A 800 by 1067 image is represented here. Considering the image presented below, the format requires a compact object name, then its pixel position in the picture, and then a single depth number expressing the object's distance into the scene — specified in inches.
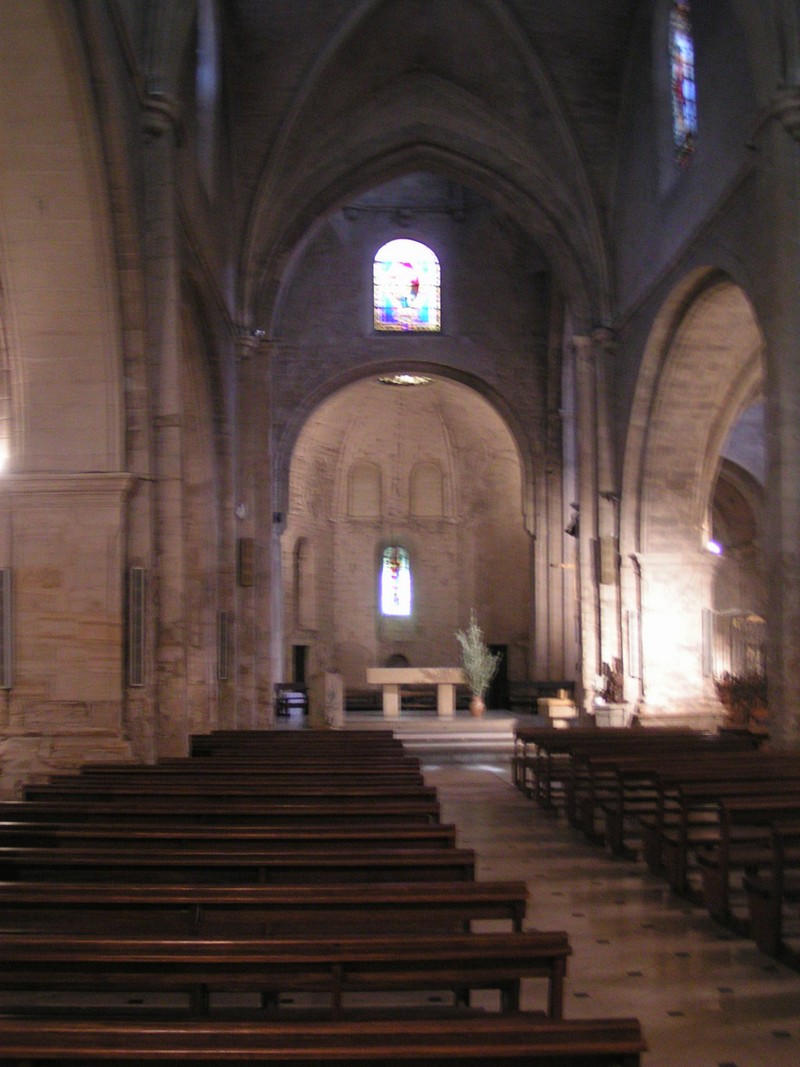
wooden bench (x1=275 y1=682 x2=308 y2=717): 1019.2
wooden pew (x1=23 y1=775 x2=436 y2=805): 292.8
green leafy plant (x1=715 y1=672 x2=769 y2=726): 718.5
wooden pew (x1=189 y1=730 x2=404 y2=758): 456.2
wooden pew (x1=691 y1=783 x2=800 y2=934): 265.7
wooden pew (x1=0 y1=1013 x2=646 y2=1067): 100.6
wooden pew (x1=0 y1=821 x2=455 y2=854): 227.3
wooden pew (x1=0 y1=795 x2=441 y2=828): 263.3
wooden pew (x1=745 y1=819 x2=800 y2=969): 238.1
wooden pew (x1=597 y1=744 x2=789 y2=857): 346.6
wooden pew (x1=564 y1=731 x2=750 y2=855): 370.3
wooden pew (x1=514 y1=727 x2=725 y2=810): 449.4
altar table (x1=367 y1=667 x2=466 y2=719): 924.6
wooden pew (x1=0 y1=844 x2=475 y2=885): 199.6
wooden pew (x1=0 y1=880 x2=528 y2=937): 162.2
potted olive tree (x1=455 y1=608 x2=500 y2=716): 956.0
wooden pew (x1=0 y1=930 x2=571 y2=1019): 131.4
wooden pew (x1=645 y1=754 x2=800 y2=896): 295.0
